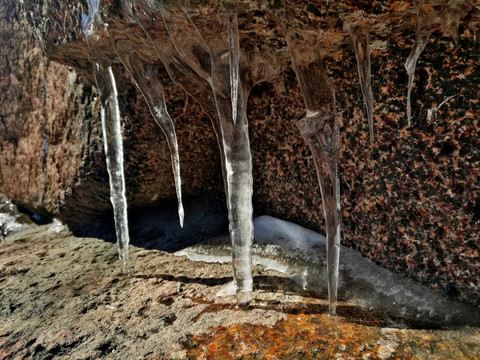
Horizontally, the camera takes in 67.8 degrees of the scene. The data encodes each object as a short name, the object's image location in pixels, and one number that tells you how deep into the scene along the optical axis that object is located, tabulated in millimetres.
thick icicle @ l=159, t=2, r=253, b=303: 539
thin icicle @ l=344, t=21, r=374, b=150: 470
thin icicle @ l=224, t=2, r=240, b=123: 449
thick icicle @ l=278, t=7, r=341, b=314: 512
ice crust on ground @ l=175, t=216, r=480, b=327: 491
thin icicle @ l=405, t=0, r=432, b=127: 401
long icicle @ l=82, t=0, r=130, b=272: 684
